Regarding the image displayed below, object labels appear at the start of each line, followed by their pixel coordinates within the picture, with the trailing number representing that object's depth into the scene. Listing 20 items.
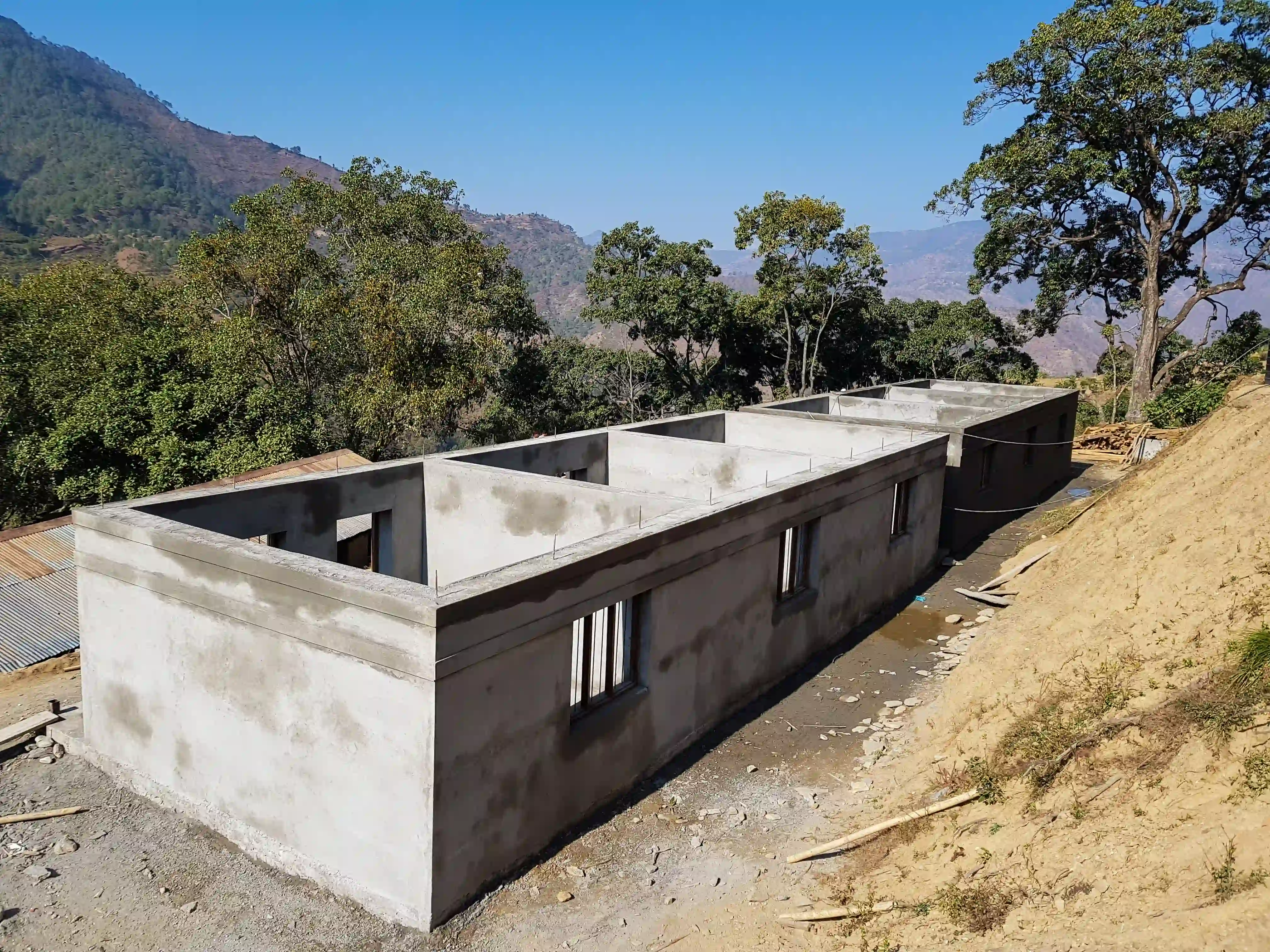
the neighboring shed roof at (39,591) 12.12
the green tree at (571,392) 29.75
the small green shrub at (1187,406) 25.36
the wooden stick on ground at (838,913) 6.82
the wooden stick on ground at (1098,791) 7.04
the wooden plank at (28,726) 9.91
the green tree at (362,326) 23.73
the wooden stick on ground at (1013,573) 15.14
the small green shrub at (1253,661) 7.18
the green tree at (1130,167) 24.19
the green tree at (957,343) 31.84
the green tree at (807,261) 29.05
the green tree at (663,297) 28.94
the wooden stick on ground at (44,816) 8.67
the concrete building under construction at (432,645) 7.22
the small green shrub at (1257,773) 6.07
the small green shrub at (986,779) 7.84
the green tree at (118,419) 20.30
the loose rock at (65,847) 8.29
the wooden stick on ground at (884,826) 7.88
